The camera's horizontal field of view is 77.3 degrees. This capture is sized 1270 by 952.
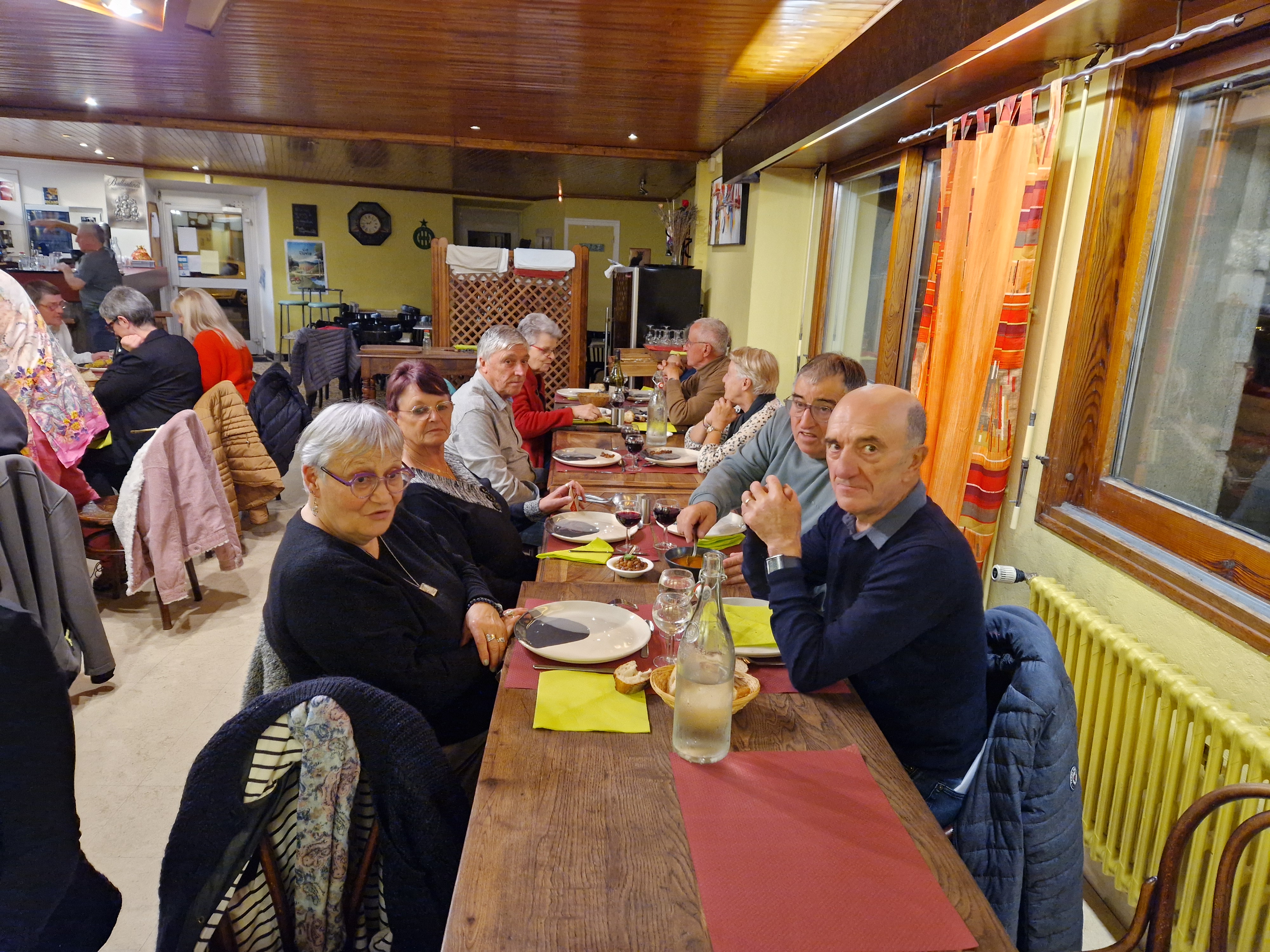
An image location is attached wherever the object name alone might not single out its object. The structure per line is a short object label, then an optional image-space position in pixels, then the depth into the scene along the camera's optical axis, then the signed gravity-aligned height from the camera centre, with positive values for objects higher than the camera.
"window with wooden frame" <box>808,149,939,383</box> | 3.82 +0.21
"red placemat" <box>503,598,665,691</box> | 1.46 -0.71
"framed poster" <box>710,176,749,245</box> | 5.43 +0.57
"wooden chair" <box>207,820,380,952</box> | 1.09 -0.87
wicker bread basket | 1.37 -0.68
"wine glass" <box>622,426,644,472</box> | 3.09 -0.57
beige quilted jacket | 3.83 -0.89
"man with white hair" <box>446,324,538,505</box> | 3.09 -0.52
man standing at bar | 6.65 -0.12
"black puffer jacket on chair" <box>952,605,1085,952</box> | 1.27 -0.81
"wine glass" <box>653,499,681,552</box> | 2.14 -0.59
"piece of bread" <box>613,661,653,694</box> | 1.42 -0.68
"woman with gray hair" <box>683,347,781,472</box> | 3.19 -0.42
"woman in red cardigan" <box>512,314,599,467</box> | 3.97 -0.61
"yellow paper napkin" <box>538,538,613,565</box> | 2.10 -0.70
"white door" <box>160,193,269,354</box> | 11.25 +0.23
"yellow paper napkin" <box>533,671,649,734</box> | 1.32 -0.71
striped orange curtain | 2.31 +0.01
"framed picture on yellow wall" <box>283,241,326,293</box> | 11.53 +0.11
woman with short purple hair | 2.19 -0.59
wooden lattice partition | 6.92 -0.18
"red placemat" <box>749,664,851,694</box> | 1.48 -0.71
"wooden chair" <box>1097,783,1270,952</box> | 1.11 -0.81
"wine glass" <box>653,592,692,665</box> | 1.56 -0.62
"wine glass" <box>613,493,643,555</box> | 2.20 -0.61
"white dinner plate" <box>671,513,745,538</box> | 2.25 -0.65
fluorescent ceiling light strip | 1.79 +0.69
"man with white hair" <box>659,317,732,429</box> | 4.32 -0.46
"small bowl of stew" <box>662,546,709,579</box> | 1.86 -0.61
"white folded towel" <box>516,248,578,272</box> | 6.81 +0.21
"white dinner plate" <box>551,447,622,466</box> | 3.21 -0.68
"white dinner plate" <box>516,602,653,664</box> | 1.54 -0.69
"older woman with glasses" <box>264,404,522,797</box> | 1.44 -0.61
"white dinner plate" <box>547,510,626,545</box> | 2.24 -0.68
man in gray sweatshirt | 2.24 -0.49
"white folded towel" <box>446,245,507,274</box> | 6.77 +0.18
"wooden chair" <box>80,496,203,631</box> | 3.30 -1.14
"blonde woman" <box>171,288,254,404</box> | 4.55 -0.39
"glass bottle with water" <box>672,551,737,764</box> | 1.23 -0.59
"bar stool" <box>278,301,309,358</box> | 11.60 -0.60
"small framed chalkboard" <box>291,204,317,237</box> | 11.39 +0.75
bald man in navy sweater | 1.39 -0.53
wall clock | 11.58 +0.76
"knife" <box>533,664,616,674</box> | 1.50 -0.71
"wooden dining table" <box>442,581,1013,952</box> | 0.91 -0.71
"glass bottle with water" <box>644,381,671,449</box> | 3.47 -0.57
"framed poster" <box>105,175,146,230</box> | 10.19 +0.78
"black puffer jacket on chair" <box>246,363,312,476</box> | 4.63 -0.82
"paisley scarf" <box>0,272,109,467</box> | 3.10 -0.48
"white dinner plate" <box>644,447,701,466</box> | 3.33 -0.70
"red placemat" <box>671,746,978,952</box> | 0.92 -0.71
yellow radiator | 1.55 -0.97
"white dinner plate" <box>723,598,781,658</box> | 1.56 -0.68
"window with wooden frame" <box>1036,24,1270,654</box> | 1.86 -0.08
